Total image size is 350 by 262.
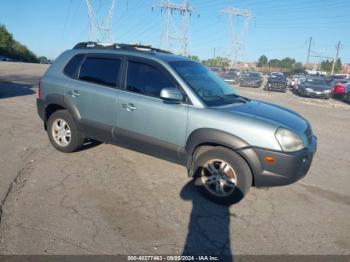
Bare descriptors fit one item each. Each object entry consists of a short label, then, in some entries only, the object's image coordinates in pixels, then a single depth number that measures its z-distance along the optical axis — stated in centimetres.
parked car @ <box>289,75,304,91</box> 2747
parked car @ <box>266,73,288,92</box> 2608
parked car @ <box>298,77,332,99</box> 2227
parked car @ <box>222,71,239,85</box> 3110
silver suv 379
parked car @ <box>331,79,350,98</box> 2262
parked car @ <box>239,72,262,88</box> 2925
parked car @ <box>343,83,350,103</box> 2095
